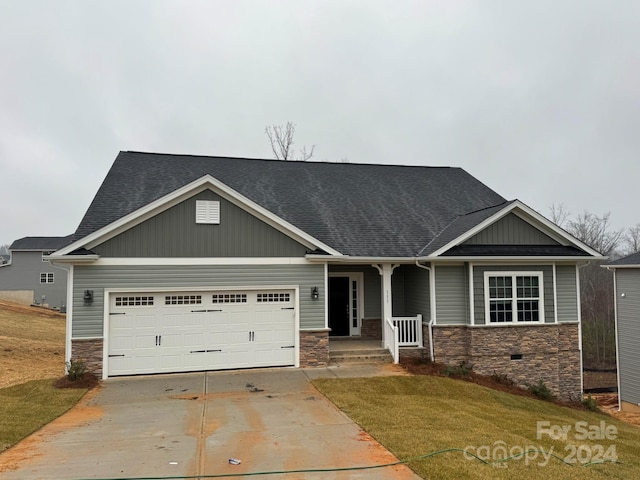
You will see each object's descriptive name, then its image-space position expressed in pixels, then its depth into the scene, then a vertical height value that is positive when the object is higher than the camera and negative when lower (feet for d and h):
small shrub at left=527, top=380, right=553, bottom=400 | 41.04 -10.27
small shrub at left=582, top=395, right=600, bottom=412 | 43.27 -12.17
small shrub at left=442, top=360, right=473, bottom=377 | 39.77 -8.10
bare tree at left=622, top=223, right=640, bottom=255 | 148.44 +13.54
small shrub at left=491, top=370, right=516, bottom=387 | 41.01 -9.16
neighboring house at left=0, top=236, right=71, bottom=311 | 128.67 +0.56
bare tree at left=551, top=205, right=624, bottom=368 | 103.86 -3.16
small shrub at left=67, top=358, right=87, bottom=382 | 34.81 -6.97
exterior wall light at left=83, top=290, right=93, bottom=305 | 36.35 -1.39
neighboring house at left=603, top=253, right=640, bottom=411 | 58.39 -6.41
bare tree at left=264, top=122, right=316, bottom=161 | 107.34 +34.76
